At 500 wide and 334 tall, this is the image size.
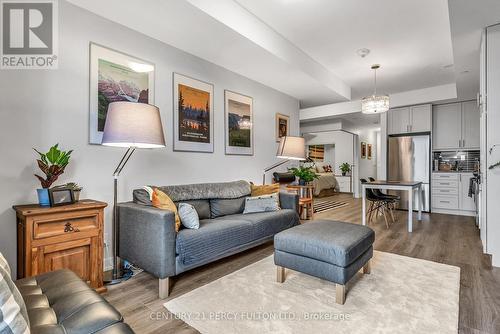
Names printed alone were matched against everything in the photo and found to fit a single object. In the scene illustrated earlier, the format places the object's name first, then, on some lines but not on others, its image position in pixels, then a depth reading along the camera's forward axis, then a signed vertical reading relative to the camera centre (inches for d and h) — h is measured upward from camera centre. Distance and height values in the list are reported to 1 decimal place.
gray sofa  81.6 -23.7
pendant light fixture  161.2 +40.9
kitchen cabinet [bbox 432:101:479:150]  210.1 +35.6
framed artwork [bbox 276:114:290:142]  196.1 +33.2
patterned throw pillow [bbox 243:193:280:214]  132.5 -18.8
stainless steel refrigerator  220.2 +6.3
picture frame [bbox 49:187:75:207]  76.6 -8.7
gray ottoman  74.2 -25.6
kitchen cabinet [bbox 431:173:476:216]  207.1 -21.7
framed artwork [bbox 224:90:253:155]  154.9 +28.4
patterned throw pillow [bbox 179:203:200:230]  96.3 -18.6
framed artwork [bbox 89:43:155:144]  98.6 +35.7
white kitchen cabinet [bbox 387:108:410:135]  229.9 +43.6
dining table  154.9 -11.5
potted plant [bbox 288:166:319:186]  176.3 -4.8
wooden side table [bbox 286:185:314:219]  175.2 -20.6
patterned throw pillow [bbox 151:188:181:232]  93.2 -12.8
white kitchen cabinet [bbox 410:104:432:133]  219.8 +43.6
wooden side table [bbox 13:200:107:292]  69.8 -21.0
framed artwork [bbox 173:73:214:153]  127.4 +27.8
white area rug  65.0 -39.8
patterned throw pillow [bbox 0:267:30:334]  29.5 -17.4
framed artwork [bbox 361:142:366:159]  371.1 +26.5
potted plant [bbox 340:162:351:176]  354.0 +0.1
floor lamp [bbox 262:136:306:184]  141.3 +11.1
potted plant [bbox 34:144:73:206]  77.7 +0.2
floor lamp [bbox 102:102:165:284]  81.4 +13.7
